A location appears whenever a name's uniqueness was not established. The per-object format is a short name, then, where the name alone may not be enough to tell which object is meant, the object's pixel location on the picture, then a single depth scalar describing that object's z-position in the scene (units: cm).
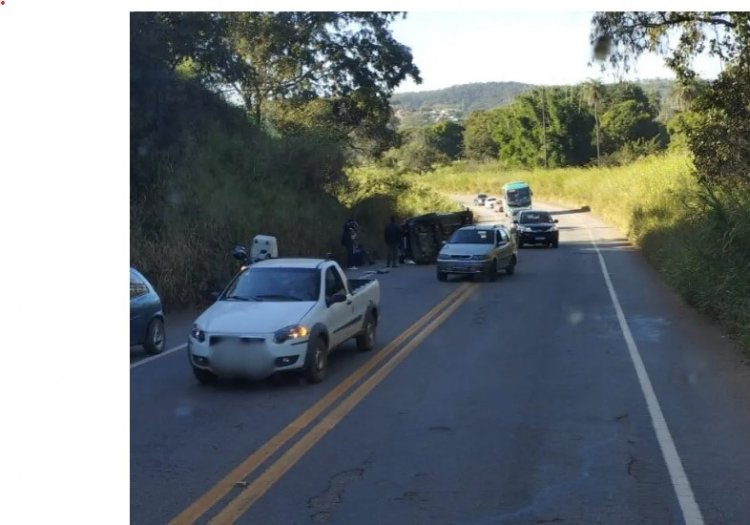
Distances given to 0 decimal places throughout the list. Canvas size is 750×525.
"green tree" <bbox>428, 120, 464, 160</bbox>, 11756
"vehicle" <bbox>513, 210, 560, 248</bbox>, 4100
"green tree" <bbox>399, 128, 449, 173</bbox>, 8100
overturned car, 3228
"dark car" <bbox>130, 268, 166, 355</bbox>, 1323
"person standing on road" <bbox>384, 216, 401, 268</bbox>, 3070
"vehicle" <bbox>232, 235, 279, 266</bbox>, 2186
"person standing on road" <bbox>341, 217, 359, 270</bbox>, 3036
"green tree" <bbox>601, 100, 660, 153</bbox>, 9256
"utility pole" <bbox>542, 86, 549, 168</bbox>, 9656
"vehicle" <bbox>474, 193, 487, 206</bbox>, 8481
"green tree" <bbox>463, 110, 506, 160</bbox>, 11356
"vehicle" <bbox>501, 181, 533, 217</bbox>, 6284
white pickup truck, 1051
